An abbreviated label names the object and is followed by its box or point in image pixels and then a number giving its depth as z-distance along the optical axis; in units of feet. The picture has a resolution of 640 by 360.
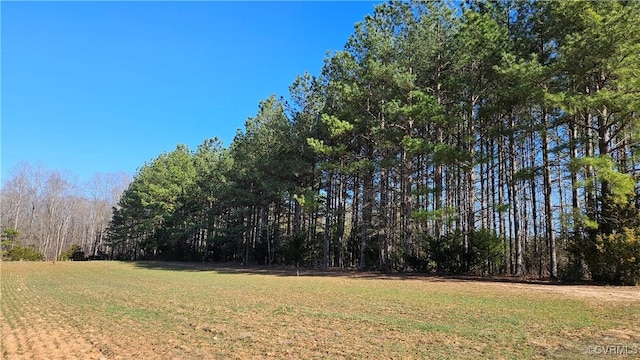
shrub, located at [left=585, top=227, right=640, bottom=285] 44.39
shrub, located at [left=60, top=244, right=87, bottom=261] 173.17
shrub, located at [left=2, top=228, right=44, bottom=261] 145.18
